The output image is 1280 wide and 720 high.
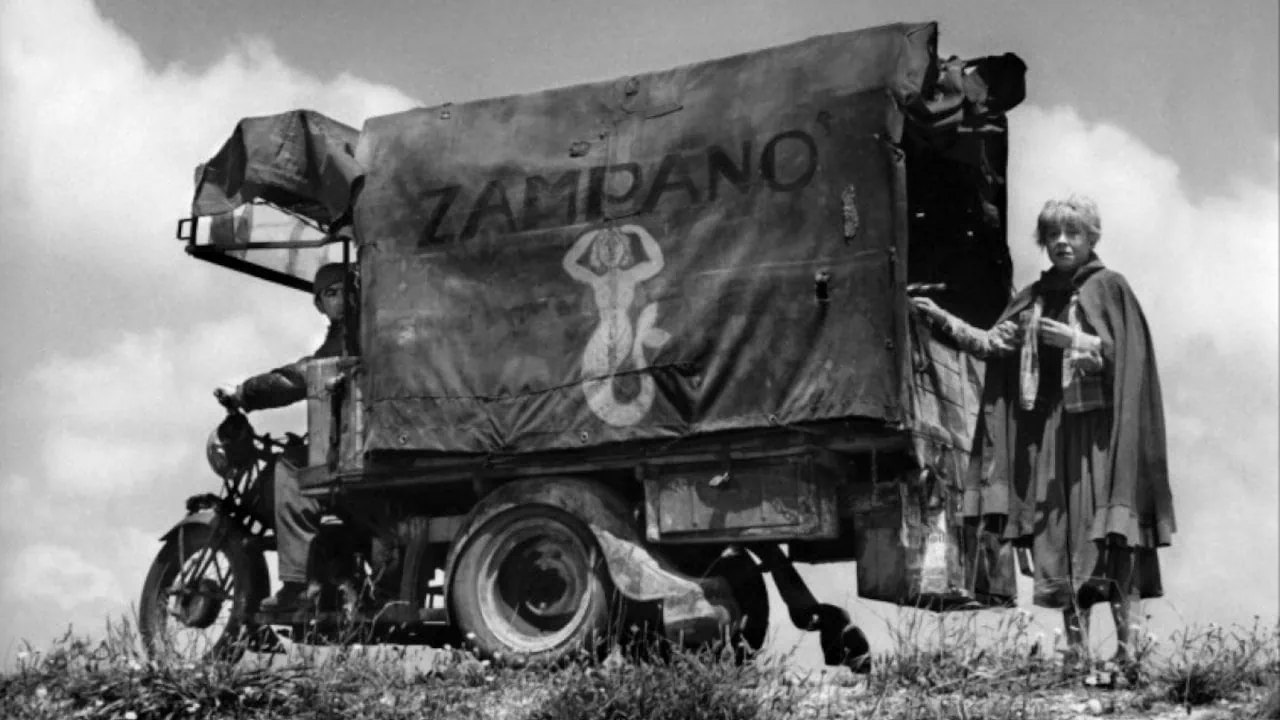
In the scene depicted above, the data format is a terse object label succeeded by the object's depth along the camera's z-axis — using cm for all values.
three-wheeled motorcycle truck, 1101
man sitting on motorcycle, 1278
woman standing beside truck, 995
